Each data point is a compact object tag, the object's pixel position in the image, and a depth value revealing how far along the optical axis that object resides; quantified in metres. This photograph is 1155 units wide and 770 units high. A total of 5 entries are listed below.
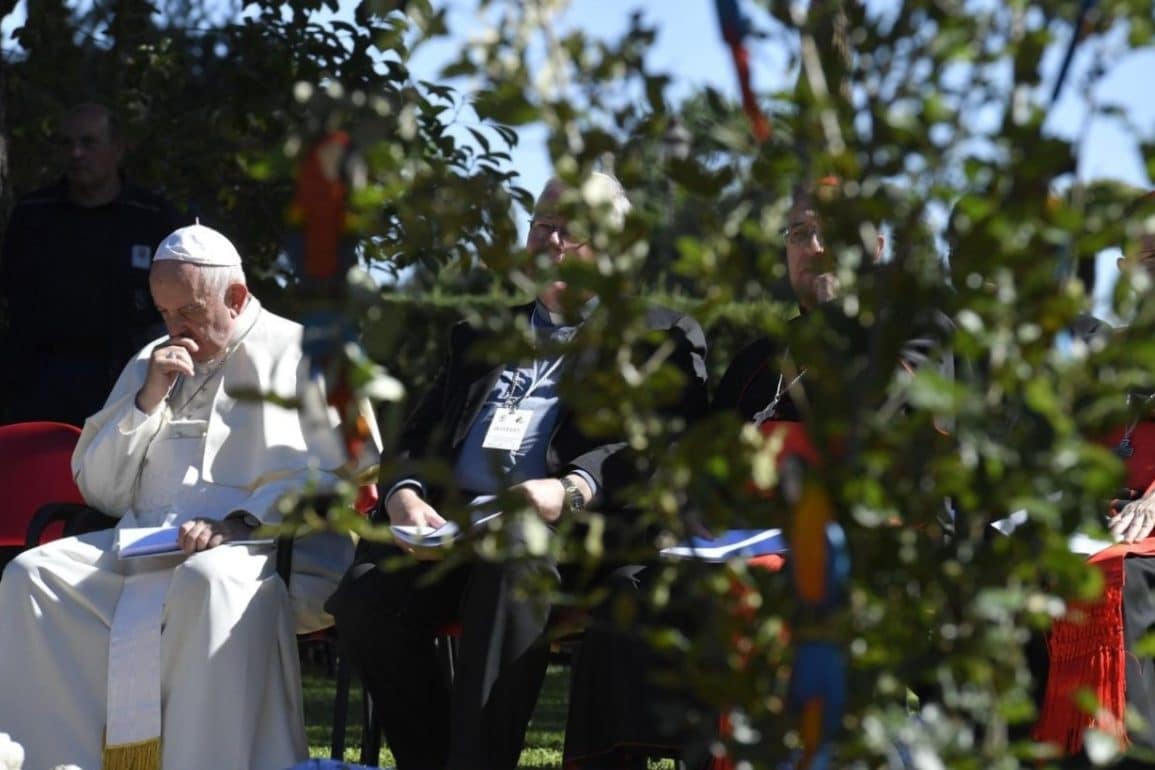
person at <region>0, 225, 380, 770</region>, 10.20
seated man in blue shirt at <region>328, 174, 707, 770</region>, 9.24
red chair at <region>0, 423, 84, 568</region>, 12.34
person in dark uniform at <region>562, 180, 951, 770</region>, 8.84
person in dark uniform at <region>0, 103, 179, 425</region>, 14.62
